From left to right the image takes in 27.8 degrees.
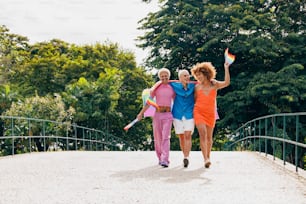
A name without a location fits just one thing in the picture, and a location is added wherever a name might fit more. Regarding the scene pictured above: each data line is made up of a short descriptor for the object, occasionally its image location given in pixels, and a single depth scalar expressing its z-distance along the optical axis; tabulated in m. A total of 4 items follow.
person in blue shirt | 10.42
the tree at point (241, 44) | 22.92
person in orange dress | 10.29
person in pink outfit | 10.48
